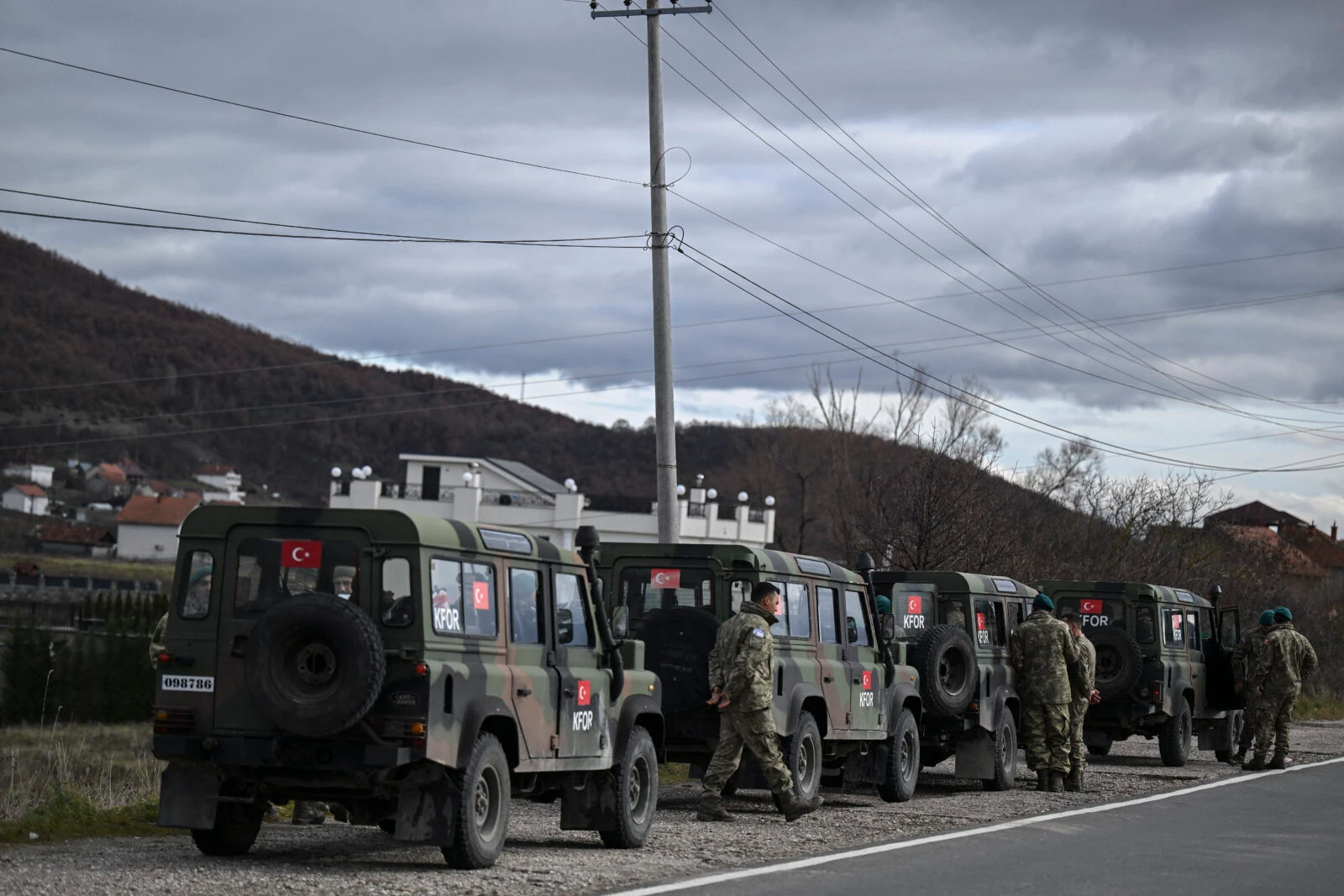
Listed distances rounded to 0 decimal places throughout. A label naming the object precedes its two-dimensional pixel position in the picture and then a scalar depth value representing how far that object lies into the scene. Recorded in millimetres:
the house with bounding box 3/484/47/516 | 170000
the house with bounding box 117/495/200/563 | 129500
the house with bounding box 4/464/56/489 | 183000
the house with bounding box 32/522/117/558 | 132750
